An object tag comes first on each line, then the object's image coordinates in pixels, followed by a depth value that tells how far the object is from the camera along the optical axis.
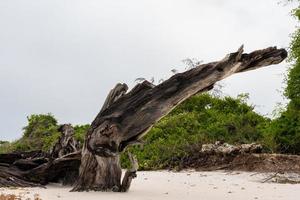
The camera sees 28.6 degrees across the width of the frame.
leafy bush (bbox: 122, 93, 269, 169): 18.88
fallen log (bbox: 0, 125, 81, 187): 13.05
